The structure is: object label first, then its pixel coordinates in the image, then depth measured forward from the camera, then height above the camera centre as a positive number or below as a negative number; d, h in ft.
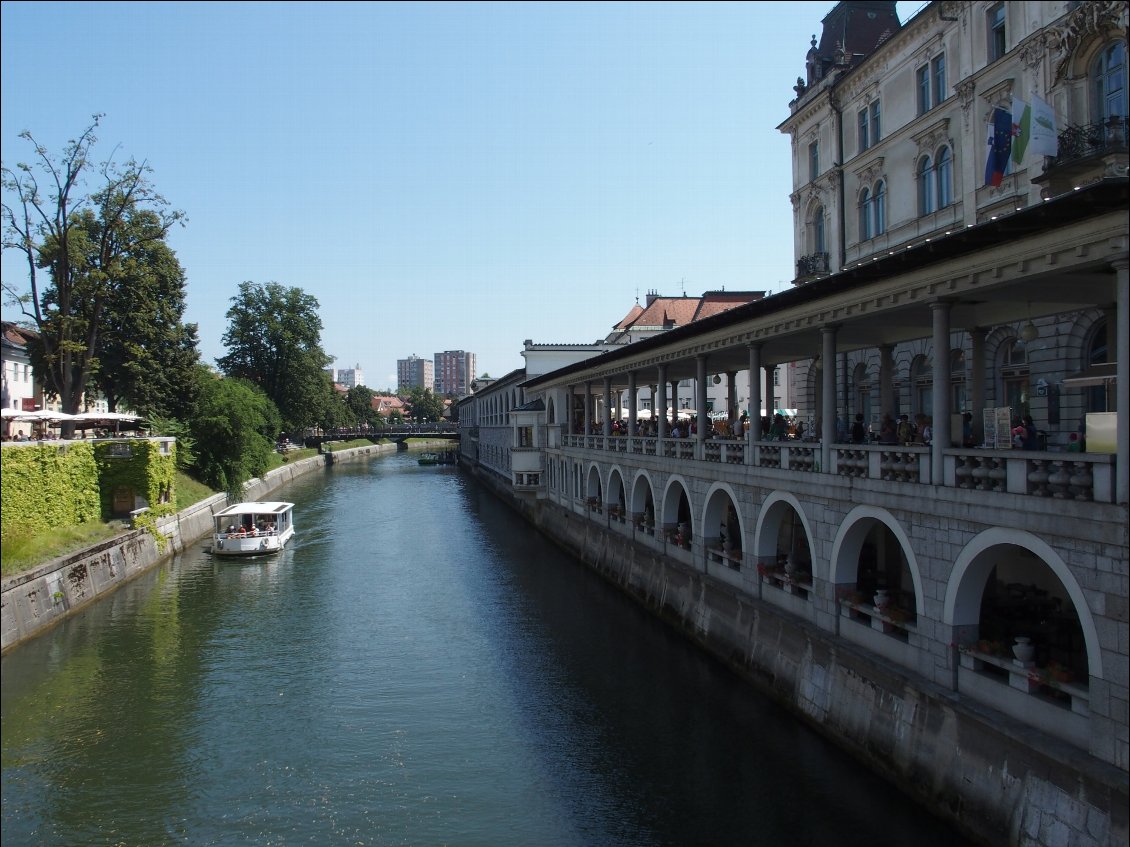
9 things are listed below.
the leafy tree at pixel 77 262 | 106.11 +22.16
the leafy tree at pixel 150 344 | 143.84 +15.04
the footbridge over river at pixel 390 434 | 355.19 -3.52
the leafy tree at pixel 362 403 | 476.54 +12.78
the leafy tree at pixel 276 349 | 252.42 +23.06
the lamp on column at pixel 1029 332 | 47.26 +4.48
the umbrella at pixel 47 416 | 92.73 +1.71
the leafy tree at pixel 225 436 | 151.43 -1.24
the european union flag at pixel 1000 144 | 51.16 +15.93
